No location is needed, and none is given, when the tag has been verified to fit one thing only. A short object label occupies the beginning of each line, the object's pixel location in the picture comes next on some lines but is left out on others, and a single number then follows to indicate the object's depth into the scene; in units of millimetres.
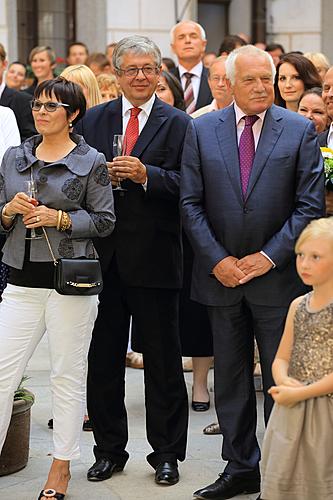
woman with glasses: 10672
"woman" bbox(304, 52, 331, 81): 18168
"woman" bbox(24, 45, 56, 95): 23903
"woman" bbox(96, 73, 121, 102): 17942
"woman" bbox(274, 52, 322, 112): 15210
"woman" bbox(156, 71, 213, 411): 14661
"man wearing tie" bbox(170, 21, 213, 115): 20080
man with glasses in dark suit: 11477
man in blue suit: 10702
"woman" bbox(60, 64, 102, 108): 15022
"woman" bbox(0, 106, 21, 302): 13758
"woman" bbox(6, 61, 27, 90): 25137
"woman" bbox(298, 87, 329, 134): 14059
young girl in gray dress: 8791
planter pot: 11778
